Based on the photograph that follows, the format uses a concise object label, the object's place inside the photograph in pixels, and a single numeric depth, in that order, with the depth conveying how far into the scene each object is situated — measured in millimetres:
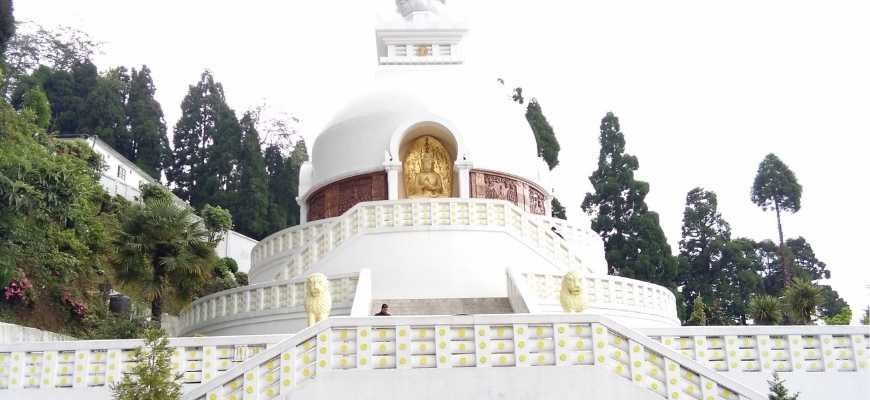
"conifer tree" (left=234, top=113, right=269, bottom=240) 46188
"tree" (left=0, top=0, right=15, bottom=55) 35788
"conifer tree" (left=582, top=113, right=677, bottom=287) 38188
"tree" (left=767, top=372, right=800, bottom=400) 8602
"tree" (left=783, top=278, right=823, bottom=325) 18969
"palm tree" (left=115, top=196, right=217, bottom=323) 17625
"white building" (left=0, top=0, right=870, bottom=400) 9312
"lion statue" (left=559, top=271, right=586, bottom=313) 13258
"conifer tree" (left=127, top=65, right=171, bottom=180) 52344
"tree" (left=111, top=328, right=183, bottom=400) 8461
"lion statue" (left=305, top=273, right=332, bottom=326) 13156
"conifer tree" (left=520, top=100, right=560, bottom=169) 43125
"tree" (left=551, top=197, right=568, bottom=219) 42250
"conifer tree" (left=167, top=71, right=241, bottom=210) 48906
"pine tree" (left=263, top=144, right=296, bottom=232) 48344
